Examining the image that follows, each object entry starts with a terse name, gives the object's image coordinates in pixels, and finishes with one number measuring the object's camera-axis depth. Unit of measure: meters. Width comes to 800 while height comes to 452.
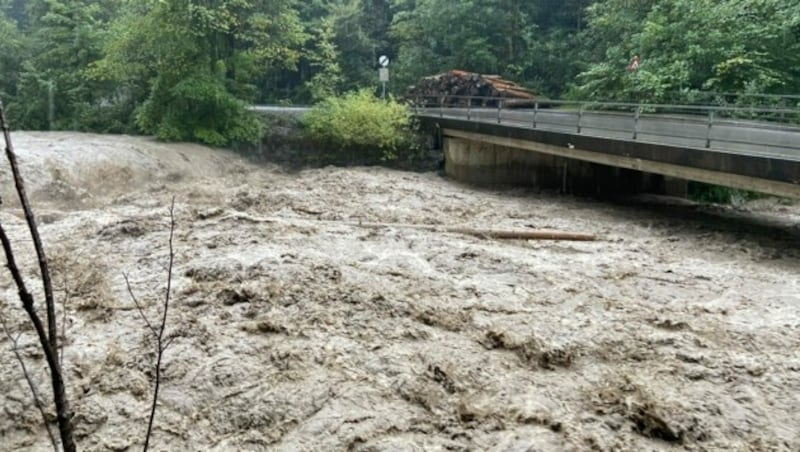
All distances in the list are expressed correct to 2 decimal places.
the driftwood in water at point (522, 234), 10.91
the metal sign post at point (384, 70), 21.45
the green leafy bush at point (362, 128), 19.78
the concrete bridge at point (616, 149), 9.98
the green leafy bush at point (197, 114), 18.04
